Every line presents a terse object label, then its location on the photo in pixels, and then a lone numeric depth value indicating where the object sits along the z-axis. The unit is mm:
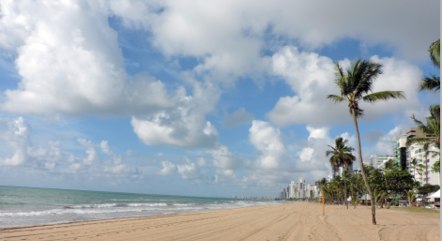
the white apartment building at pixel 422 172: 132188
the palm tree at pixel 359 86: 20266
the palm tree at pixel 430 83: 20947
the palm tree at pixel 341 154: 61844
